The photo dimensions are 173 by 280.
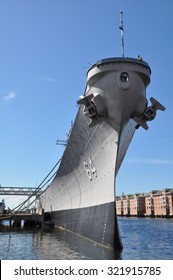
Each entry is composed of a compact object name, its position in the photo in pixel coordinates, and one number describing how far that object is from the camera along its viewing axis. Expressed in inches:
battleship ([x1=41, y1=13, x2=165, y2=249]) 506.3
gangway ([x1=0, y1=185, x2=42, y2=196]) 2797.7
